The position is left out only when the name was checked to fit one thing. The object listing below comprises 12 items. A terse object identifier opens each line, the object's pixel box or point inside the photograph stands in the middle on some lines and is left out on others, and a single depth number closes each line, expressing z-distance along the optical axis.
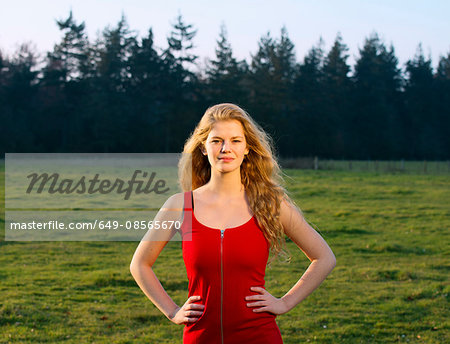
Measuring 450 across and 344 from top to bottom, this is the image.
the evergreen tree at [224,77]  50.12
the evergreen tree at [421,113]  62.94
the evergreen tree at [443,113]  63.19
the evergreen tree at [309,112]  54.34
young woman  2.53
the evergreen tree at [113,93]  49.75
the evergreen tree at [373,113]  60.31
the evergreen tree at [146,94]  50.50
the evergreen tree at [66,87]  51.88
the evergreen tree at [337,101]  56.47
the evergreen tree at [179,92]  50.38
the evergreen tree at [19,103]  49.16
